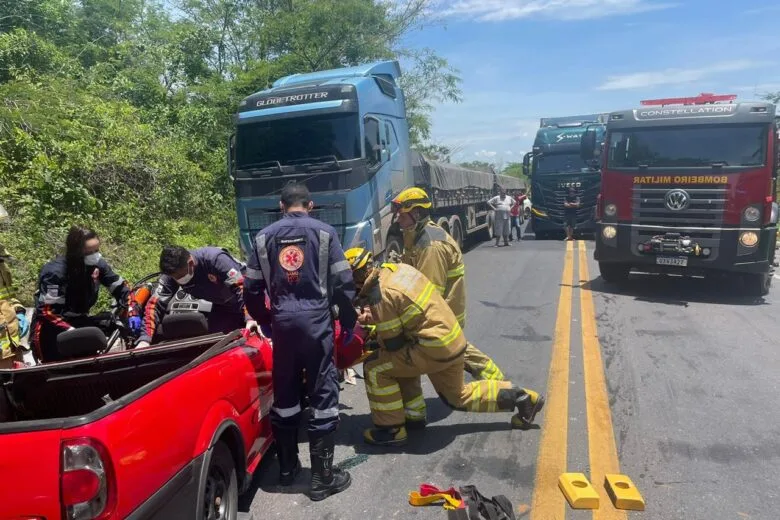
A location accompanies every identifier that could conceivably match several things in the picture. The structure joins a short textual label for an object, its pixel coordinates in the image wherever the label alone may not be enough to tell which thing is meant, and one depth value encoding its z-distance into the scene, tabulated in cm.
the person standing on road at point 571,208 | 1686
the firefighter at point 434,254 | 463
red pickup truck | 190
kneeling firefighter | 376
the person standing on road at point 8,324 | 398
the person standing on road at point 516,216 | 1725
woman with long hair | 448
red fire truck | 810
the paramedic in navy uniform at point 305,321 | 330
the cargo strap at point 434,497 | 309
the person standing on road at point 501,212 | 1578
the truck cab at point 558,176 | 1686
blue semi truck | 812
